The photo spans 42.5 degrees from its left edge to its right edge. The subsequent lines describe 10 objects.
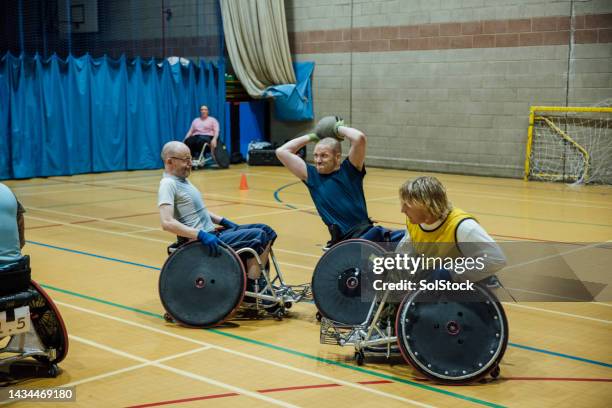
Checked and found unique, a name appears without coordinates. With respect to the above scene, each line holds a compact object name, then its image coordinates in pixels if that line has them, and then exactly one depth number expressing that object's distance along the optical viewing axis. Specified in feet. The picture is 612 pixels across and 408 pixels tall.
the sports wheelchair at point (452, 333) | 14.56
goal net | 48.01
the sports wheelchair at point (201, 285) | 18.29
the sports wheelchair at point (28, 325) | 14.12
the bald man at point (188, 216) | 19.12
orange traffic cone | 46.34
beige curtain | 60.95
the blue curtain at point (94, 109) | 50.70
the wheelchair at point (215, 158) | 58.13
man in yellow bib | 14.37
